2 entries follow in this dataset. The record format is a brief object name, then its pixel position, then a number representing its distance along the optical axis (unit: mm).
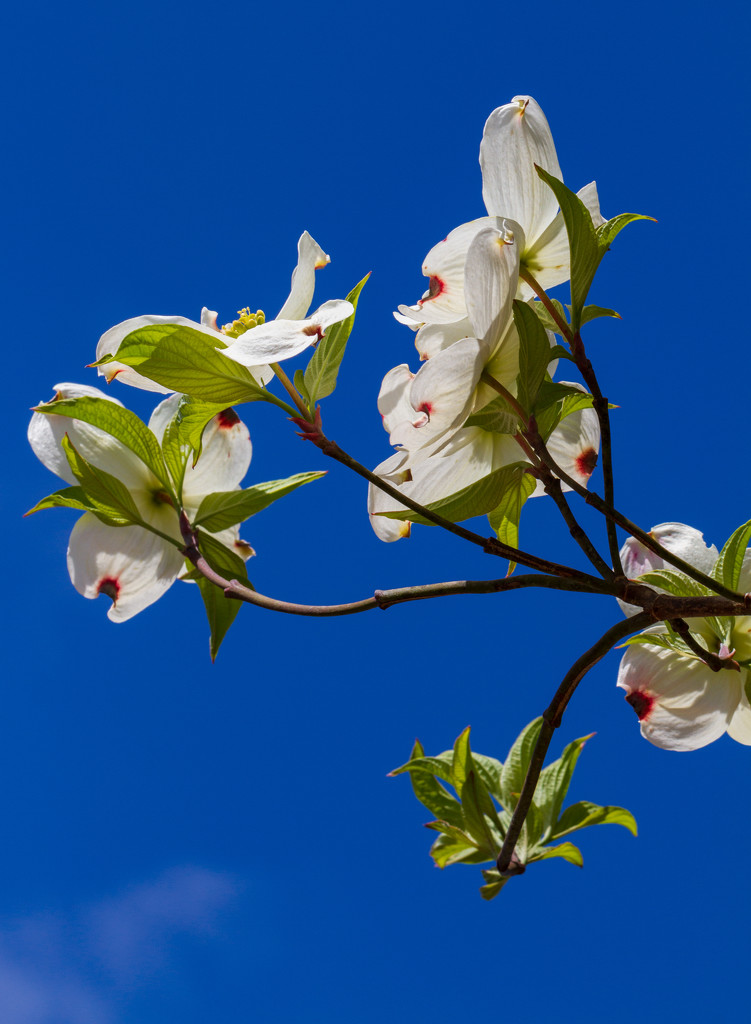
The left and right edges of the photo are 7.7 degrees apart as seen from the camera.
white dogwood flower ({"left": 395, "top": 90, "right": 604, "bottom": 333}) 1895
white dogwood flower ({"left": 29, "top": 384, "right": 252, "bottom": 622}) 1956
